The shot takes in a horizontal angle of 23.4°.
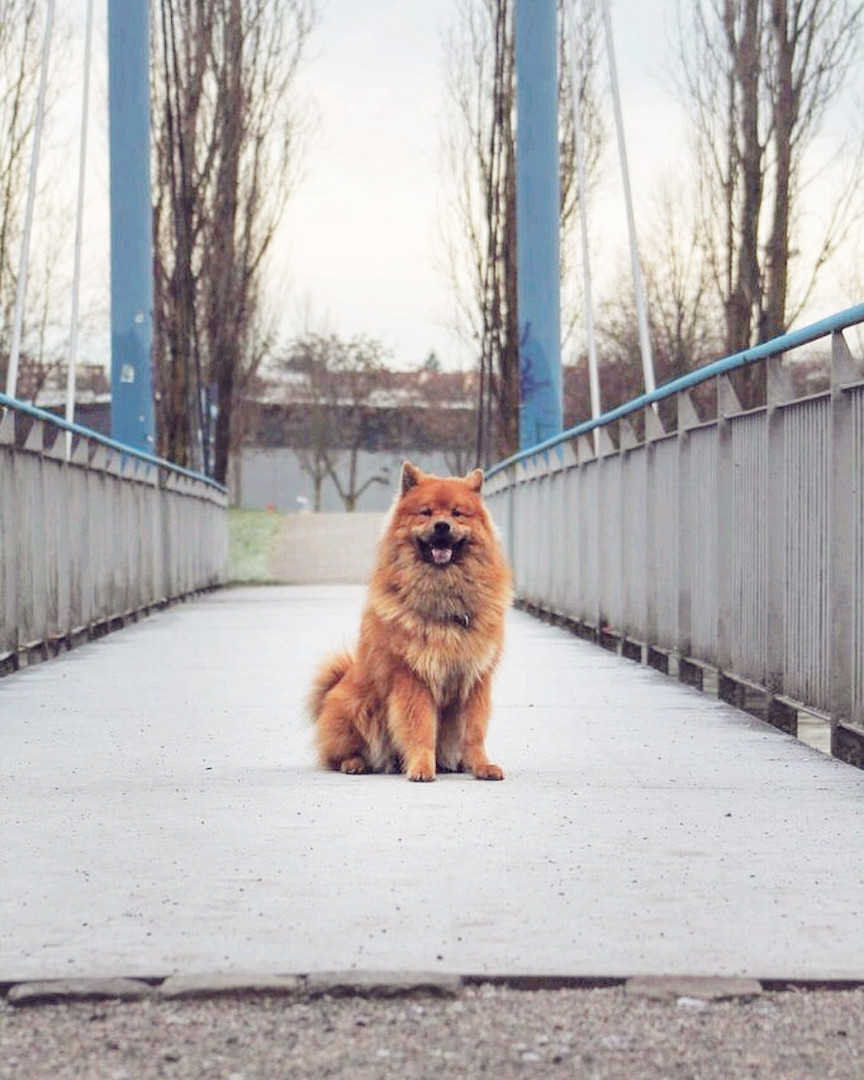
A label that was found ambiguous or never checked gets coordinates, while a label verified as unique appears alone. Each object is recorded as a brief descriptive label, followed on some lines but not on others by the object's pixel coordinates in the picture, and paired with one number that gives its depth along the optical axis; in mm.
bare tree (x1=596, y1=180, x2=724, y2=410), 42344
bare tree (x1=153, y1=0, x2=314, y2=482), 32250
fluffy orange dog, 6848
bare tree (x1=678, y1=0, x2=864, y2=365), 28234
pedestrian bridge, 4246
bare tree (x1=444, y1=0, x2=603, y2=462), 31688
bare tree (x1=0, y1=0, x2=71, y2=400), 32594
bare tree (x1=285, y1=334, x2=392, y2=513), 73750
